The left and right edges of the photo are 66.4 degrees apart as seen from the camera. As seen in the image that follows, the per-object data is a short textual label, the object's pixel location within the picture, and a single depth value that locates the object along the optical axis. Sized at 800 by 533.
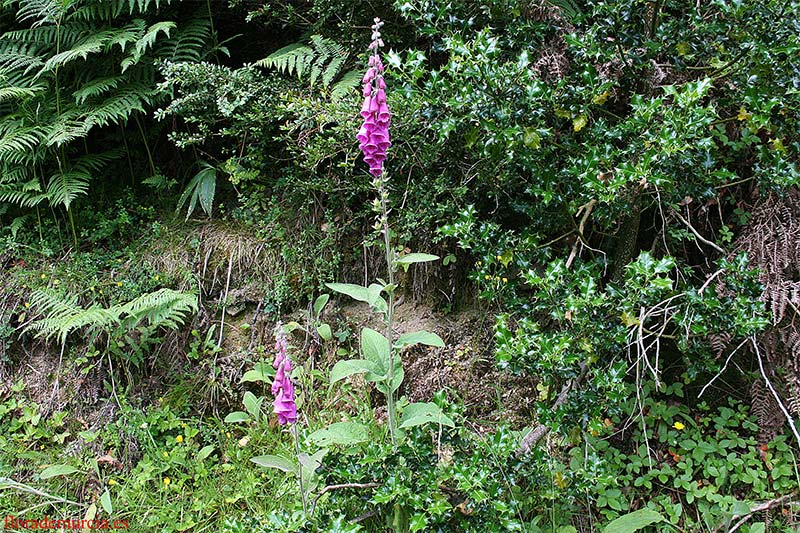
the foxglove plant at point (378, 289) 1.85
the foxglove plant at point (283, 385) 1.80
